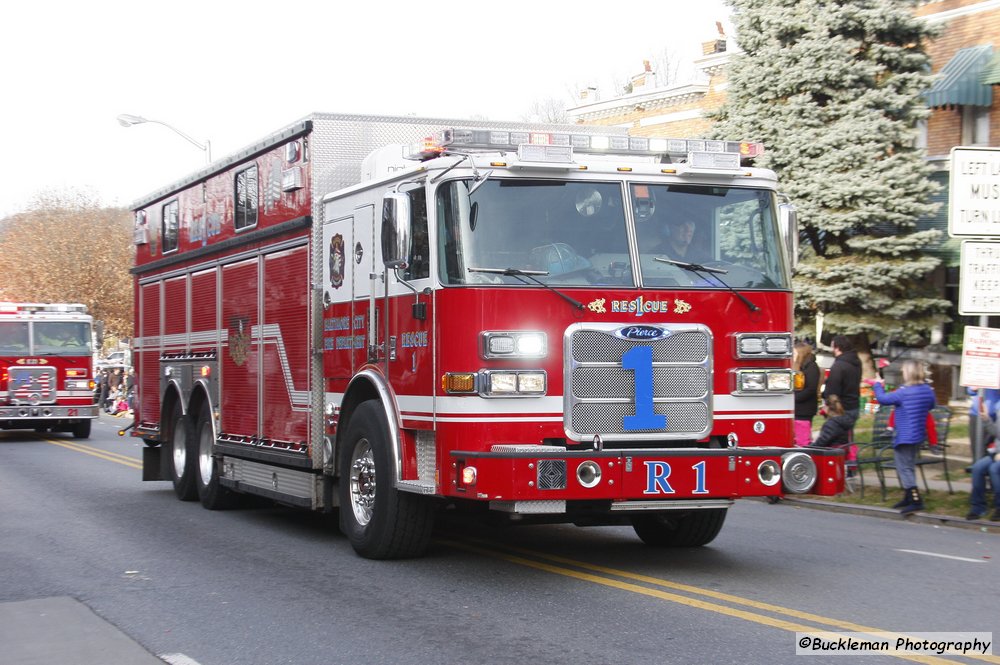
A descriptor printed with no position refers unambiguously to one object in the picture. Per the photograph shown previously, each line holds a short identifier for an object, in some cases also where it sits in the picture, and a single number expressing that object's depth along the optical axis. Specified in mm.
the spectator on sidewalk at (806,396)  15422
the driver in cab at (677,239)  8938
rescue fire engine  8367
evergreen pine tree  22531
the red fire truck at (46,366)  28656
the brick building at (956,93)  23189
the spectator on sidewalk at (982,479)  12602
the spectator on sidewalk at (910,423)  13359
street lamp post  29922
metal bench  14180
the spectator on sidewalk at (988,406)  13117
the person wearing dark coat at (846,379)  15117
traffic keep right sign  13344
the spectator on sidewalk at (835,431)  14609
